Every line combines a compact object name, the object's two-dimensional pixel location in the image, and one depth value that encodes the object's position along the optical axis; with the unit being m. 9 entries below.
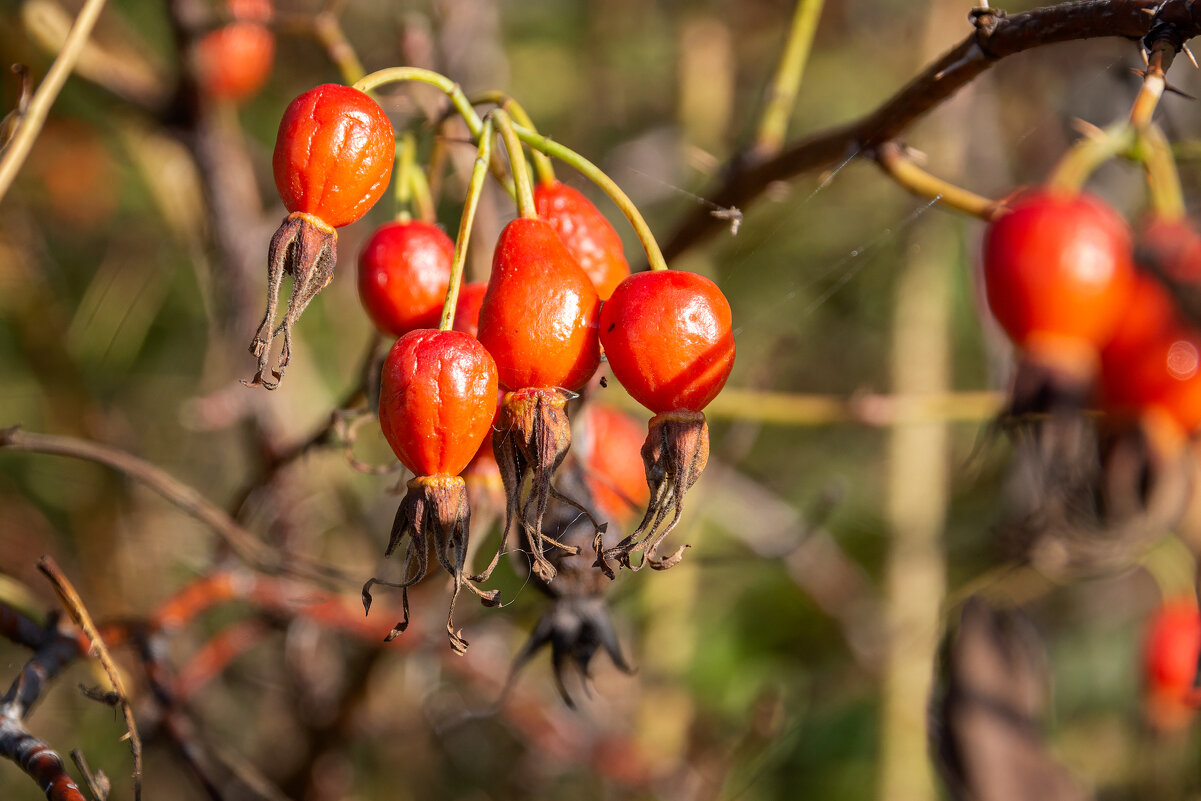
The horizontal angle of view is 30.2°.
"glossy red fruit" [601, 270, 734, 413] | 0.21
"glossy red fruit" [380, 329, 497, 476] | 0.21
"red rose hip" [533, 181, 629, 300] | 0.23
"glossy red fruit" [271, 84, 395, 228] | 0.21
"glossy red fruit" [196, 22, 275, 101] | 0.39
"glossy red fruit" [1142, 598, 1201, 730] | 0.37
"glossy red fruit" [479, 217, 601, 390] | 0.22
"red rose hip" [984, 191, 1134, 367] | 0.25
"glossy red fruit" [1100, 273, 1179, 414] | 0.26
